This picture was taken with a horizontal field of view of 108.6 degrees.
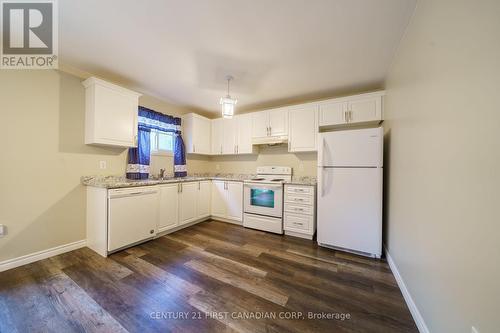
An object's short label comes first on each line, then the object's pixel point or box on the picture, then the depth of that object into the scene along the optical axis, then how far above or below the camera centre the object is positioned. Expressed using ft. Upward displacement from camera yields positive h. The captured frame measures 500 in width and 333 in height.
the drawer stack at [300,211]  9.27 -2.42
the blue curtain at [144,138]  9.67 +1.42
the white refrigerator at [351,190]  7.47 -1.07
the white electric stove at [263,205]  10.06 -2.36
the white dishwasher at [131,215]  7.40 -2.35
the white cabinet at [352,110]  8.77 +2.88
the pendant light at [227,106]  7.74 +2.55
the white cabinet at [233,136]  12.40 +2.08
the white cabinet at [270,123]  11.12 +2.67
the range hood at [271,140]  11.15 +1.59
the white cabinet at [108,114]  7.81 +2.25
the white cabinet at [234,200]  11.38 -2.31
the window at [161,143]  10.98 +1.34
